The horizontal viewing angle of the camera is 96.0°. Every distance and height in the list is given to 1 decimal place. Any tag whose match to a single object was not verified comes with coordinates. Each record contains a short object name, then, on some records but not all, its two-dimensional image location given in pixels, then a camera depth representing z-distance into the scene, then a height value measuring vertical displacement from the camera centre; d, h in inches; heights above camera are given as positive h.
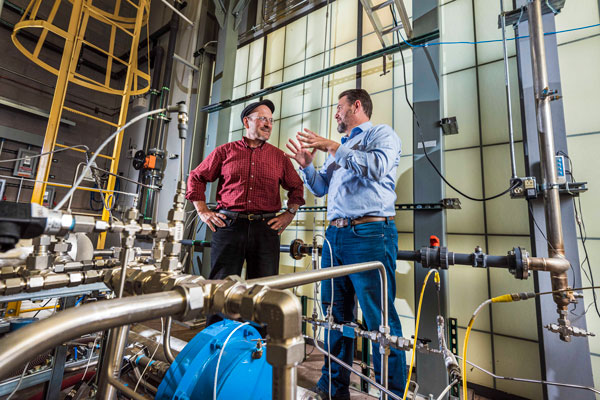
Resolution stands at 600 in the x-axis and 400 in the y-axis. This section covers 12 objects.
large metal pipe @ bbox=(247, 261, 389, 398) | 16.8 -2.8
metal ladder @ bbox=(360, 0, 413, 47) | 59.9 +53.3
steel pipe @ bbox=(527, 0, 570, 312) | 41.4 +16.7
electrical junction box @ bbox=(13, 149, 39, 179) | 132.9 +28.6
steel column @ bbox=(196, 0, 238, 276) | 104.7 +61.5
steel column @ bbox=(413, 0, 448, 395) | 50.4 +14.3
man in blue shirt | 46.3 +1.6
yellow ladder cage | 89.7 +62.0
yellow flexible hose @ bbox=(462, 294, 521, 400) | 29.1 -5.5
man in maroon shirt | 56.7 +8.4
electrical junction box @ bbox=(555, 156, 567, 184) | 44.8 +13.2
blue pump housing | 27.0 -14.3
